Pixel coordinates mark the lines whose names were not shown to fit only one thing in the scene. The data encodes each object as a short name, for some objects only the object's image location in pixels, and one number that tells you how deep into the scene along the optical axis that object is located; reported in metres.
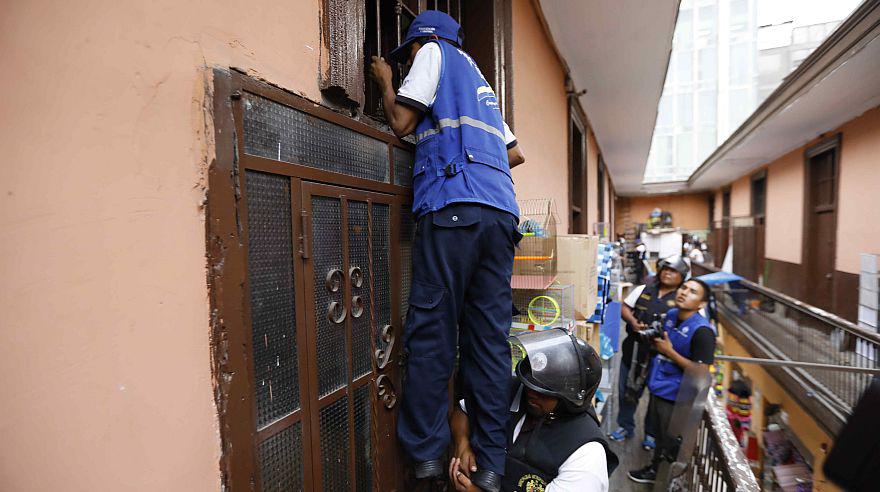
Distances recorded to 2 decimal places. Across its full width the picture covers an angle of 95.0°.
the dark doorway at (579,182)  6.69
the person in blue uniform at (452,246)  1.54
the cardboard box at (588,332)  3.05
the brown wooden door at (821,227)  7.97
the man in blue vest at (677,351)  3.19
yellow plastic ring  2.48
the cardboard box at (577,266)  2.77
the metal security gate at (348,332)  1.31
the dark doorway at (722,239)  15.88
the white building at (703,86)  15.67
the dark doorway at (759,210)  12.09
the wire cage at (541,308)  2.48
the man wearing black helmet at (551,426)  1.64
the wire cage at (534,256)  2.47
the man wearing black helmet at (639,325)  3.97
